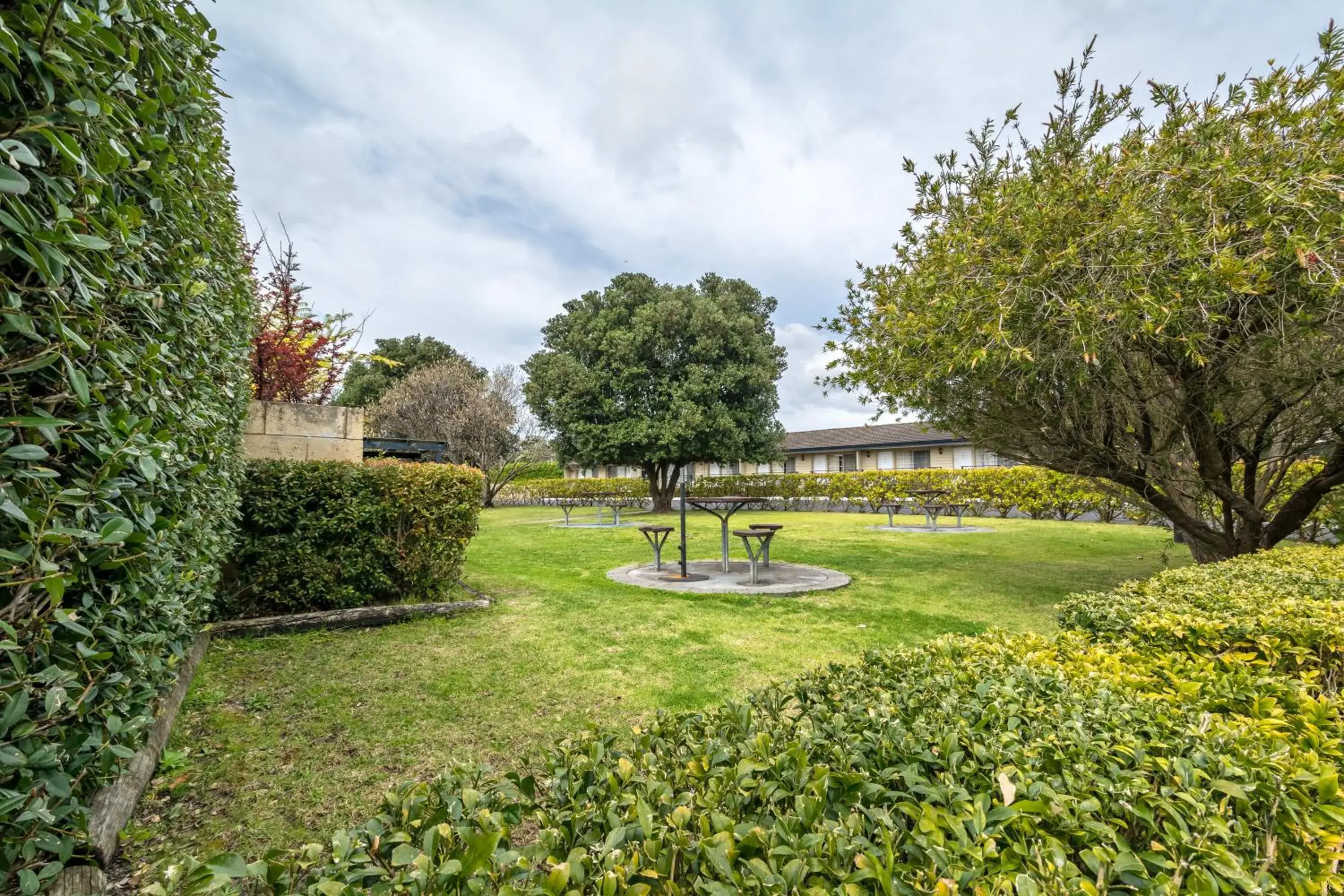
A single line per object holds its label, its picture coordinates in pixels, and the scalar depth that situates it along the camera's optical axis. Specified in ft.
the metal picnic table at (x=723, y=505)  22.86
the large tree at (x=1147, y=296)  12.98
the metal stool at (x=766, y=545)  24.08
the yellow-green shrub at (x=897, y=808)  3.06
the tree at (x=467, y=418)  87.10
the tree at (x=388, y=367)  114.73
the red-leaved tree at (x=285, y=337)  22.29
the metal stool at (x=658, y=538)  26.13
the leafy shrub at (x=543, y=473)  122.62
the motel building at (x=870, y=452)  104.78
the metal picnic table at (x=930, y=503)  50.44
